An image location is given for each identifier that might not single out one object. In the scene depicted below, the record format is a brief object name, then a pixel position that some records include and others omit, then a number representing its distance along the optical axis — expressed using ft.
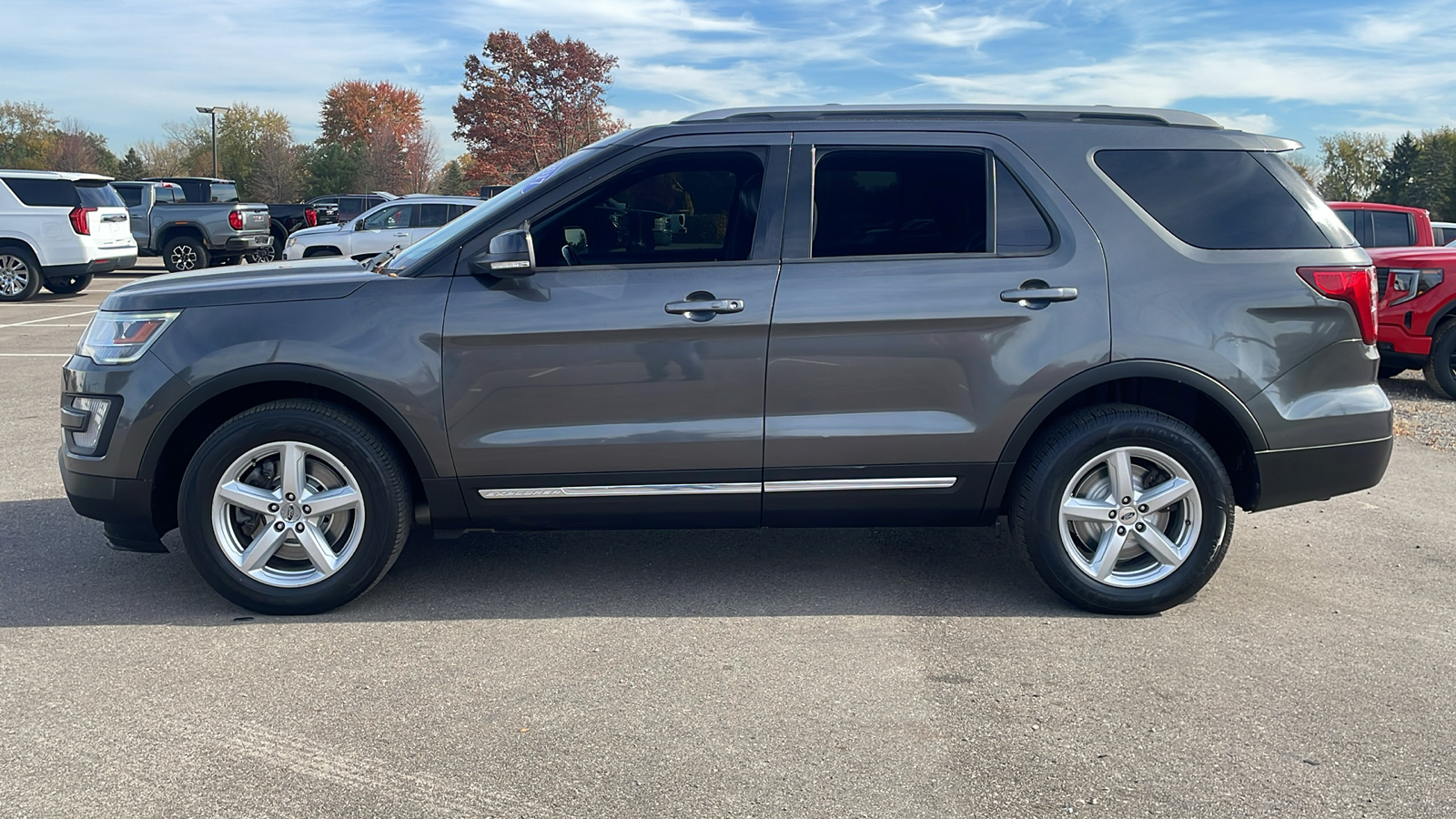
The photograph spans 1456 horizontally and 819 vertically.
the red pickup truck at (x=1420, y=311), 32.14
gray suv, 13.76
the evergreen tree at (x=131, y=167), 222.89
